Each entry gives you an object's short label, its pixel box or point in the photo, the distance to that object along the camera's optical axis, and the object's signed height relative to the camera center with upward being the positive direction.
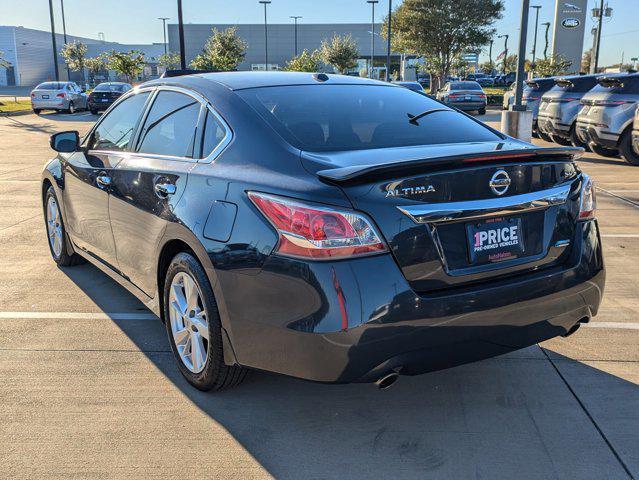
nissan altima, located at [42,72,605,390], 2.62 -0.70
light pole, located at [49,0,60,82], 41.58 +2.88
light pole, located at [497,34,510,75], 91.72 +3.38
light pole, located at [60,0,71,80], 54.19 +4.04
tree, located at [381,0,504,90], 45.59 +3.14
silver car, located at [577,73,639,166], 12.26 -0.77
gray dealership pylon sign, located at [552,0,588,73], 55.47 +3.41
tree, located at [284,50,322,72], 51.28 +0.54
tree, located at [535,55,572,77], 43.03 +0.33
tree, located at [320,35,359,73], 59.03 +1.47
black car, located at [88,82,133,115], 30.55 -1.18
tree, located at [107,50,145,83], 43.12 +0.42
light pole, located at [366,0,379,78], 62.81 +6.17
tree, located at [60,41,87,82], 68.19 +1.52
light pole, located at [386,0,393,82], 43.28 +3.76
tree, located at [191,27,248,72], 44.66 +1.19
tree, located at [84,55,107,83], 71.25 +0.68
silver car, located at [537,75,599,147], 14.59 -0.76
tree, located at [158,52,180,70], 62.25 +0.90
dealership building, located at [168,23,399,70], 88.00 +4.20
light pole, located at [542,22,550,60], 69.69 +4.56
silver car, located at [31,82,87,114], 30.03 -1.23
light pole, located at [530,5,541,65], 74.46 +5.84
